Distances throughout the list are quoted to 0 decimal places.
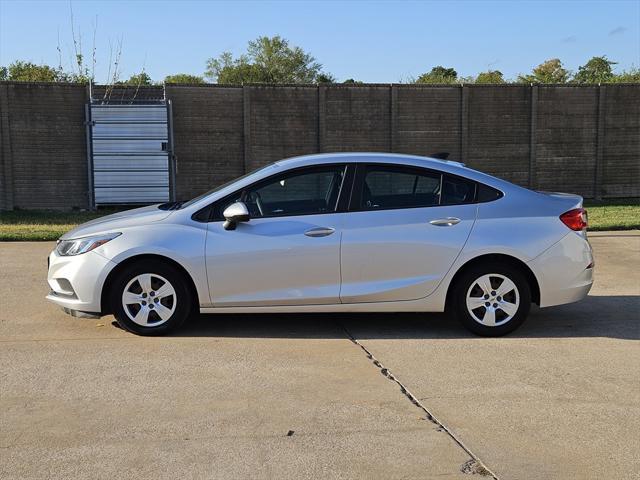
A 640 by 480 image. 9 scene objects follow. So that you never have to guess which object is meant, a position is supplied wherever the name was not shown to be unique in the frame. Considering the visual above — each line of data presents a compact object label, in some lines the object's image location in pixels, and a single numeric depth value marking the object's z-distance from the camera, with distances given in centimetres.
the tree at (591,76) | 2540
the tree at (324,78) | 4634
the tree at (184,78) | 4194
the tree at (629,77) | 2298
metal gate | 1672
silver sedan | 646
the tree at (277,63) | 4703
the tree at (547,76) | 2874
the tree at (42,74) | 1936
